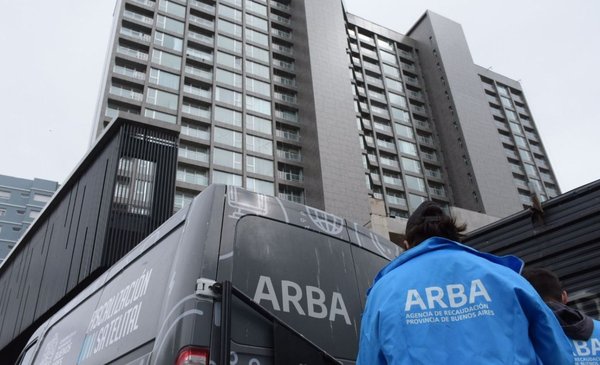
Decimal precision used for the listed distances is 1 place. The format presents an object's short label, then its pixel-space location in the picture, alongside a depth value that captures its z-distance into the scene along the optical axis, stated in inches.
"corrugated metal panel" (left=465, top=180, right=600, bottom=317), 251.9
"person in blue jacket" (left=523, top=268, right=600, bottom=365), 92.5
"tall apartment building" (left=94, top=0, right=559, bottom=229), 1475.1
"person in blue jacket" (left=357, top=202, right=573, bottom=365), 50.5
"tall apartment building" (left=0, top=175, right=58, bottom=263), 2492.3
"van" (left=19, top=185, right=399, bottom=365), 82.6
